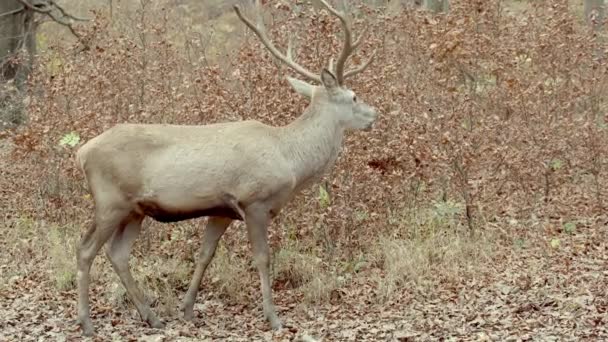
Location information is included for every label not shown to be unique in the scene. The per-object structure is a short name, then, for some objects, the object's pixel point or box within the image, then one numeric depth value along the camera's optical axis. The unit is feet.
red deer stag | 28.53
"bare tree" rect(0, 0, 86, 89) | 55.36
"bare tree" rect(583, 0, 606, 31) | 40.83
